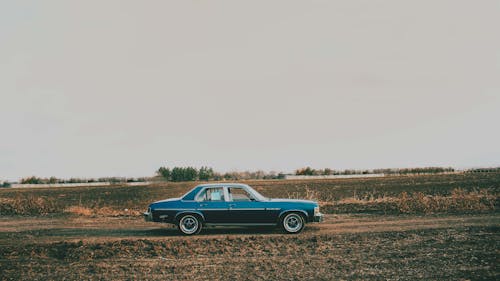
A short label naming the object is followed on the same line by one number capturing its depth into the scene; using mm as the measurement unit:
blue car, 14180
